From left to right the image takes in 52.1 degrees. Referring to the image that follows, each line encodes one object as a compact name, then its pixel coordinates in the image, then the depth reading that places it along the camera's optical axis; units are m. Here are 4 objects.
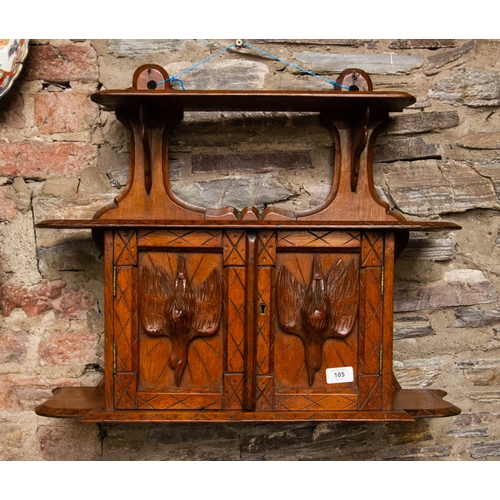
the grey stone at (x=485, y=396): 1.74
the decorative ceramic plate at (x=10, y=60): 1.56
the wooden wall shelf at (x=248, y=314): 1.47
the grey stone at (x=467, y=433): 1.75
